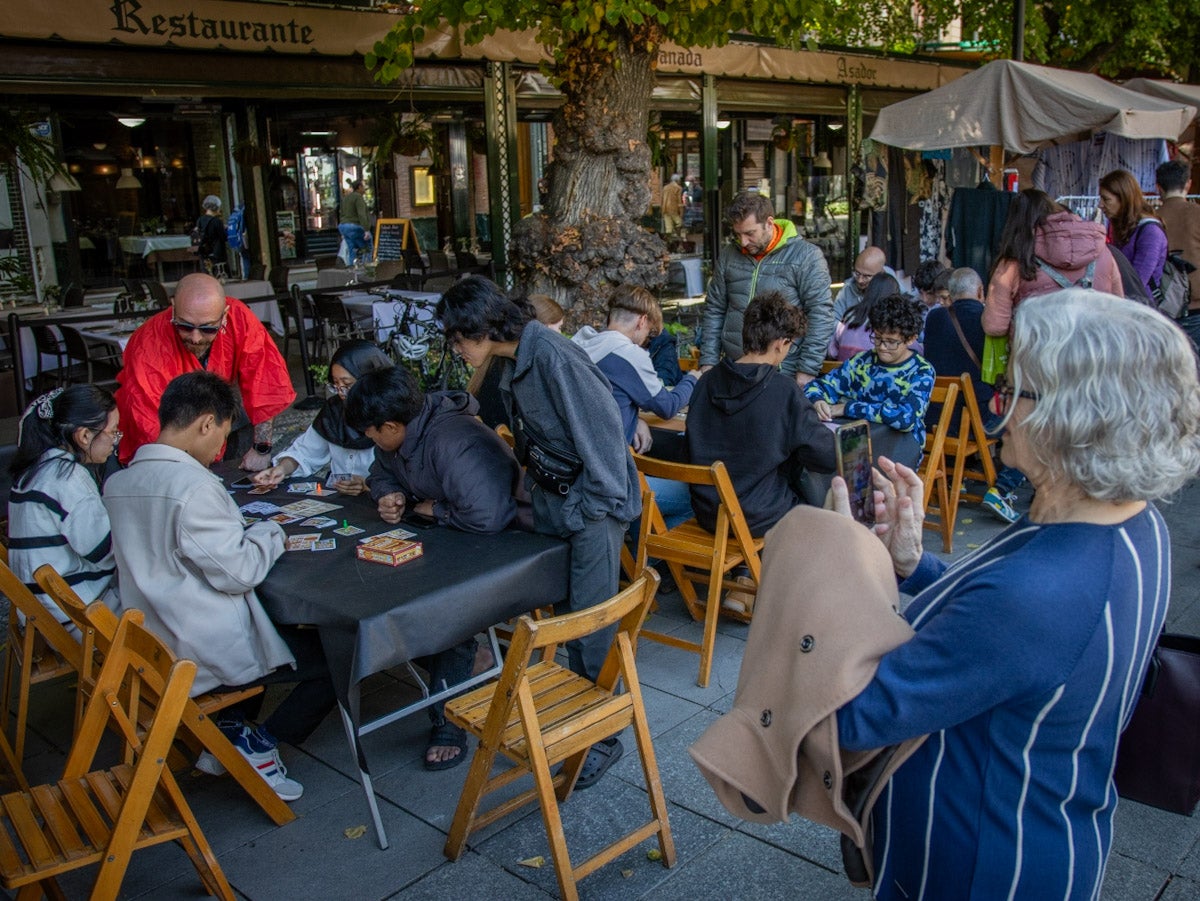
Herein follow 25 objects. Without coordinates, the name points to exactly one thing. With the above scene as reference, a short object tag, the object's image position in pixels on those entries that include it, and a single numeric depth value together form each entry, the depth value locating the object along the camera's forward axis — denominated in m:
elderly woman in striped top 1.42
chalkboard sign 14.22
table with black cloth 2.92
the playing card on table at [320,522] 3.71
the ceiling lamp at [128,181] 15.60
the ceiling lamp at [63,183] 11.45
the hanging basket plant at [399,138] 11.79
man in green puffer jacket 5.72
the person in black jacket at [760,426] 4.30
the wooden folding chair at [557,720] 2.69
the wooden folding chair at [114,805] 2.48
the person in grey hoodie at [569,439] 3.39
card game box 3.27
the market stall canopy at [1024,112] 8.09
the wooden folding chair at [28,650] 3.24
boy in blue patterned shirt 4.97
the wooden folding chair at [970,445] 5.70
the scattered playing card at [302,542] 3.45
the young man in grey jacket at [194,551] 3.10
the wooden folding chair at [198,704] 2.82
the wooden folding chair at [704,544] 4.09
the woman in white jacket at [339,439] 4.54
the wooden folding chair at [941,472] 5.21
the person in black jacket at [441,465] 3.56
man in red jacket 4.64
